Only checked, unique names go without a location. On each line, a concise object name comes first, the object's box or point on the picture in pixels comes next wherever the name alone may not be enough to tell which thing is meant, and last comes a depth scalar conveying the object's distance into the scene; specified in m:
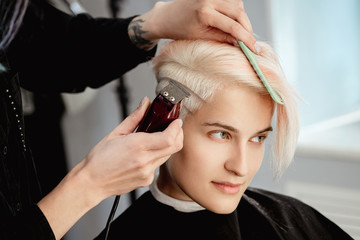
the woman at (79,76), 0.79
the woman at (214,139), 1.00
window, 1.85
